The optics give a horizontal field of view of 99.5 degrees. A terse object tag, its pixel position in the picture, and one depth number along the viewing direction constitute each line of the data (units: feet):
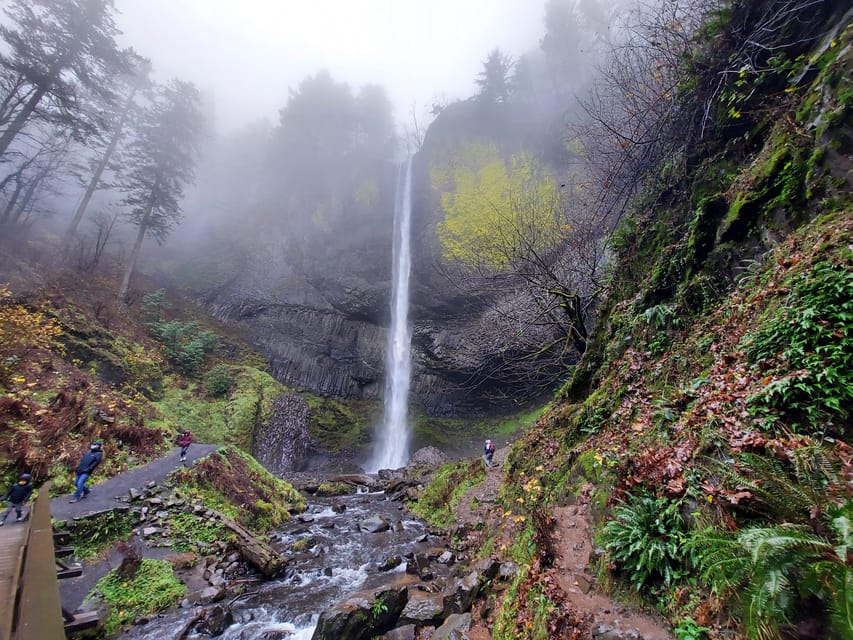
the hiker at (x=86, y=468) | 25.29
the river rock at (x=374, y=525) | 34.88
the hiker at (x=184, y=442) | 34.24
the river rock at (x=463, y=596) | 16.84
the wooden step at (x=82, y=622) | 16.16
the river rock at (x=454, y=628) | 14.28
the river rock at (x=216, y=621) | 18.43
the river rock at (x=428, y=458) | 66.59
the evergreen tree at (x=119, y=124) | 75.00
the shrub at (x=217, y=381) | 60.23
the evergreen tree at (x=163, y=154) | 74.33
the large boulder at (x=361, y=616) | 16.28
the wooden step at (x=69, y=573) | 19.17
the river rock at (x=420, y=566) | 23.77
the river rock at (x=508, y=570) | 16.78
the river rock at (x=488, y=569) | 17.57
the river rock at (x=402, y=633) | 16.17
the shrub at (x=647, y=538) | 10.42
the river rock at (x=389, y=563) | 26.17
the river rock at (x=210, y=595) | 20.76
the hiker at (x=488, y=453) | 45.67
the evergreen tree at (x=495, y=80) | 104.68
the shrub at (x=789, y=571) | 6.26
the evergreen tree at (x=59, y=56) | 48.29
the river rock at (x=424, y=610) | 17.27
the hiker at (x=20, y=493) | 20.58
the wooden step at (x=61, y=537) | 21.36
